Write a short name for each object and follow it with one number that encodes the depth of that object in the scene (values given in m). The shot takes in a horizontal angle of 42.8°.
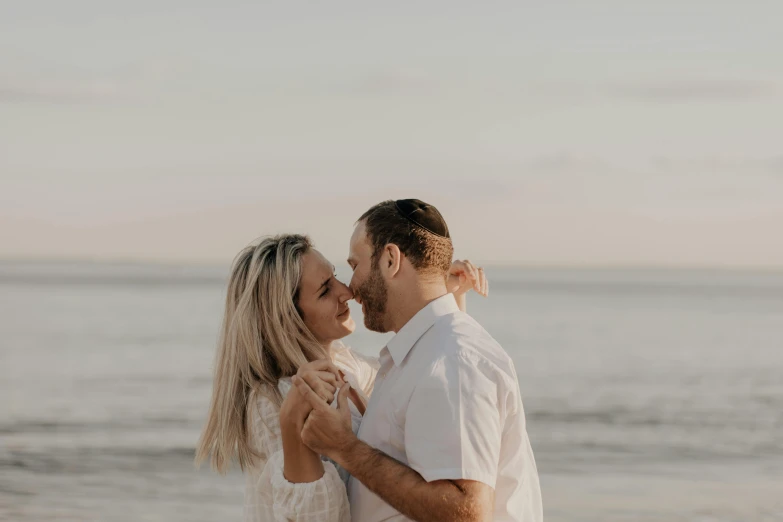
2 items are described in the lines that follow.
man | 3.00
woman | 3.88
